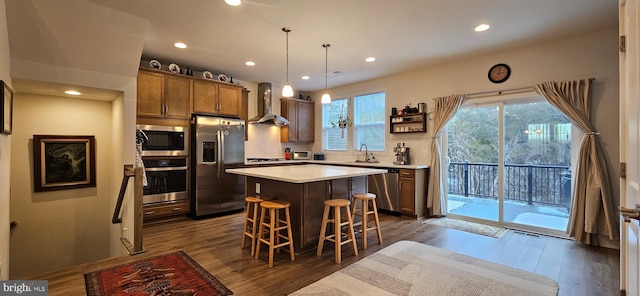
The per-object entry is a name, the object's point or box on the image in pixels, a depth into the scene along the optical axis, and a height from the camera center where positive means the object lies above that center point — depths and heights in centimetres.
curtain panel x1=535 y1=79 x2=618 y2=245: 329 -41
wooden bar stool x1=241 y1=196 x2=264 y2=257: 309 -80
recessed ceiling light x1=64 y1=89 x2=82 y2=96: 359 +74
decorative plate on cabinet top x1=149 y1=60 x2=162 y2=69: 432 +131
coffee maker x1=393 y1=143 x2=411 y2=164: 517 -15
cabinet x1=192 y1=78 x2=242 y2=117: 482 +91
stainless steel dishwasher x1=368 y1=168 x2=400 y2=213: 491 -77
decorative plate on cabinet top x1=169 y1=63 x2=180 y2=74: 451 +130
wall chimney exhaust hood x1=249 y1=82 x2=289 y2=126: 600 +103
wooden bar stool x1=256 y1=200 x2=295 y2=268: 287 -82
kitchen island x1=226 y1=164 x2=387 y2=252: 311 -53
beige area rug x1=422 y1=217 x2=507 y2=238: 393 -120
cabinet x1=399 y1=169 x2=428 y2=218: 469 -77
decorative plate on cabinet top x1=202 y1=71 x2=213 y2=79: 497 +131
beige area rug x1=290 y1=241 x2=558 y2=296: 227 -117
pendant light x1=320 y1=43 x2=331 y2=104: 396 +145
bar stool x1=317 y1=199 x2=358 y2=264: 296 -87
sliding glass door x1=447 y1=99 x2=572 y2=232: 383 -26
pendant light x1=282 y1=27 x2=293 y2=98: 350 +71
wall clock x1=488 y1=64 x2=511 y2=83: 409 +111
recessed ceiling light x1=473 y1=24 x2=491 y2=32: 326 +143
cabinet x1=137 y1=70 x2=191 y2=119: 425 +85
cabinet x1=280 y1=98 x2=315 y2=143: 653 +66
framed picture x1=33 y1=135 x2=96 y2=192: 381 -19
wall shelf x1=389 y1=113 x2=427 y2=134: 498 +45
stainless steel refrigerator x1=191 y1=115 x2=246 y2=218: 466 -27
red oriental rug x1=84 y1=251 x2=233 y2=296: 231 -118
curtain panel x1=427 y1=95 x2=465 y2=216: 469 -36
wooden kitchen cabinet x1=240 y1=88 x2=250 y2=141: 564 +84
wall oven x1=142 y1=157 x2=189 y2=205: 430 -51
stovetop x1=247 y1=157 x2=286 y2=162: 598 -25
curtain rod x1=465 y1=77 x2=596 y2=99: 392 +82
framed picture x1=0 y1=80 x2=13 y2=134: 219 +35
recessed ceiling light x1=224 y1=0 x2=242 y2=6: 273 +144
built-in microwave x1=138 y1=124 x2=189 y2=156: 429 +12
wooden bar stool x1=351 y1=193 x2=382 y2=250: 332 -79
